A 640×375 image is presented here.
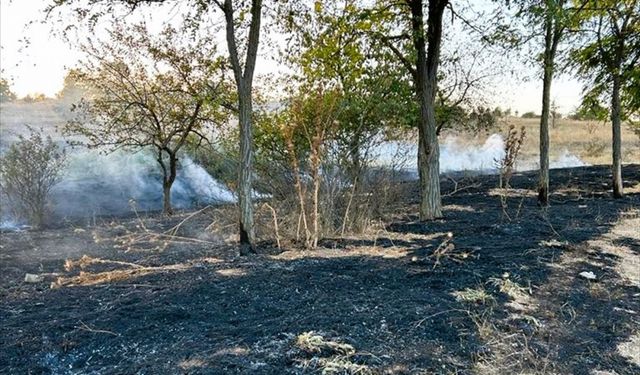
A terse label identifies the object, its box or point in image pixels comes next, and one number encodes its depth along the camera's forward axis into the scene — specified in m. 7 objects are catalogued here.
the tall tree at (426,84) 6.71
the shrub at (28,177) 9.73
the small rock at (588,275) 3.70
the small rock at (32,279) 4.35
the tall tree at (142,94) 9.82
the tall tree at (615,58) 8.38
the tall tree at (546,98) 7.68
